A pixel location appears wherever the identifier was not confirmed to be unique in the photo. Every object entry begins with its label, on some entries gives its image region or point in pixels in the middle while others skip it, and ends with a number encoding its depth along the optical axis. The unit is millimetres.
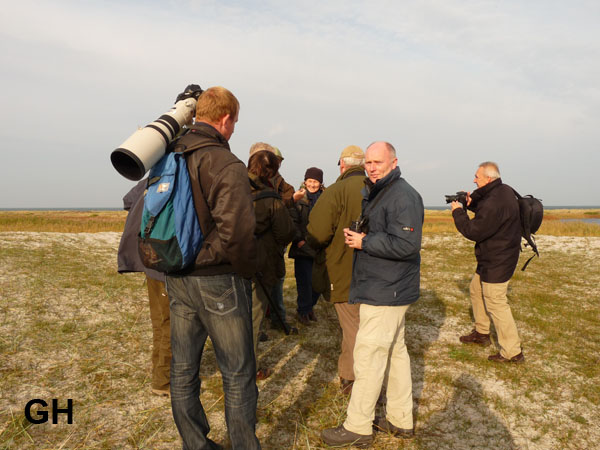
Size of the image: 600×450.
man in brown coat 2248
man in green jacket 3840
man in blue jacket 2957
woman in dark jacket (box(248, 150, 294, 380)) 3693
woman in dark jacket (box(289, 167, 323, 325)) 5930
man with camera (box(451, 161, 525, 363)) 4656
